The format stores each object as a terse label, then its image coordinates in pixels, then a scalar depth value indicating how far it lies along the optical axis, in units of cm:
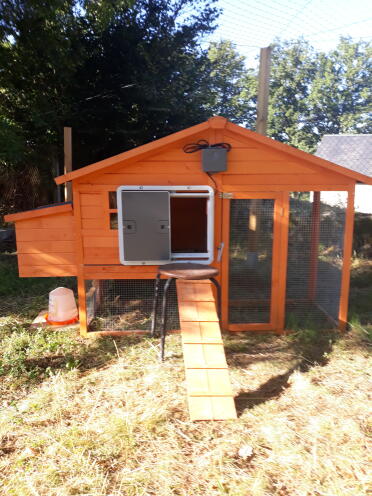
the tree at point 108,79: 870
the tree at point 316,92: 2939
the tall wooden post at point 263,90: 602
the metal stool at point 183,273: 347
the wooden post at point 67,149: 521
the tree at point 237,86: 2355
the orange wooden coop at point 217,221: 403
